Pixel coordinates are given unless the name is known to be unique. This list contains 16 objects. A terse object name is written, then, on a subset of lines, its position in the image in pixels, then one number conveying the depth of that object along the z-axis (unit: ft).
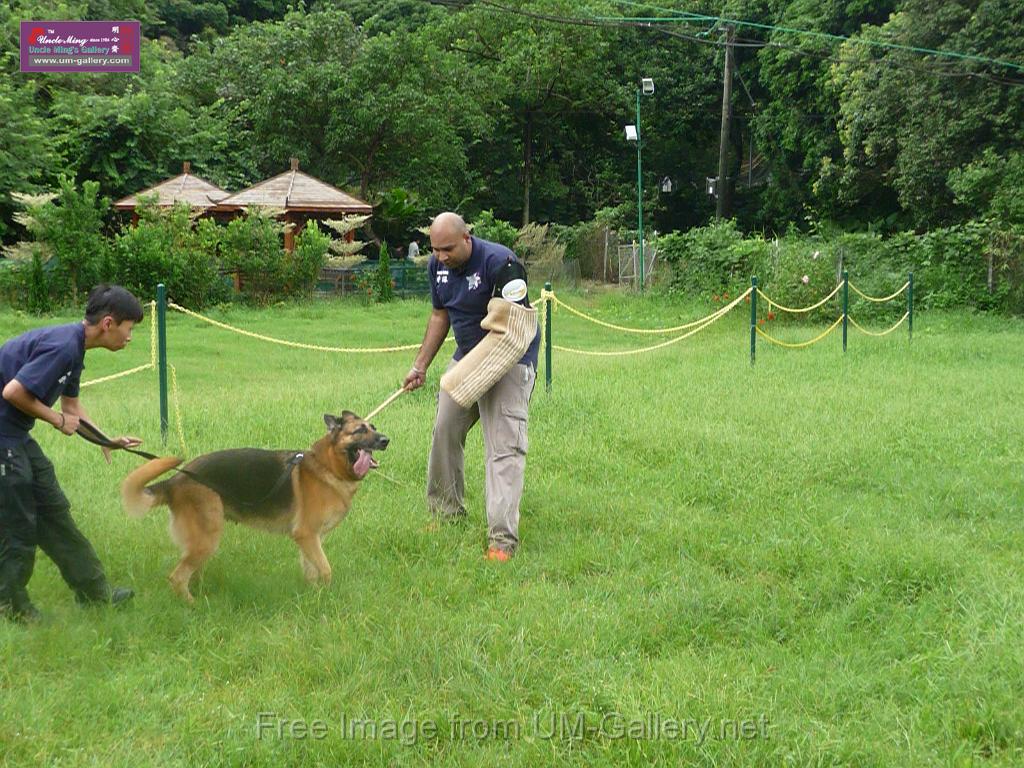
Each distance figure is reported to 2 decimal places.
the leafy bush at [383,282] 77.82
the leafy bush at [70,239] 61.31
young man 13.33
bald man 18.38
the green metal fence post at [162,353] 26.30
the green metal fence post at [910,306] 54.90
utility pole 97.71
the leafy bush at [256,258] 70.44
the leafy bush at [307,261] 72.64
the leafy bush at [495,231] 90.56
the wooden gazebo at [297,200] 87.49
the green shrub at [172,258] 63.77
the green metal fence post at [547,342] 33.51
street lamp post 98.20
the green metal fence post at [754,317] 42.45
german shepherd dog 15.29
